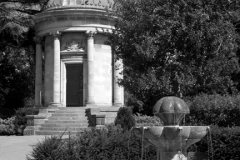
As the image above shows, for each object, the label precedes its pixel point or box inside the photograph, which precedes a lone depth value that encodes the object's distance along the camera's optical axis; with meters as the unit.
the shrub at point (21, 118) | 23.28
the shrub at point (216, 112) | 16.17
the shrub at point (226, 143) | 11.42
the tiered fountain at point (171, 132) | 8.48
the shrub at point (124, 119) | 17.12
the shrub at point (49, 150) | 11.02
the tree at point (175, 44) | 16.62
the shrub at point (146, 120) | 21.41
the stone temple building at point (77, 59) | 24.22
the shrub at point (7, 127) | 23.30
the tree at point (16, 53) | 26.02
